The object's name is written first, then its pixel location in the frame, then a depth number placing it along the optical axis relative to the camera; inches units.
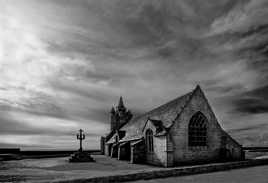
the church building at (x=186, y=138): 858.8
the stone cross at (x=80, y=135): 1244.5
